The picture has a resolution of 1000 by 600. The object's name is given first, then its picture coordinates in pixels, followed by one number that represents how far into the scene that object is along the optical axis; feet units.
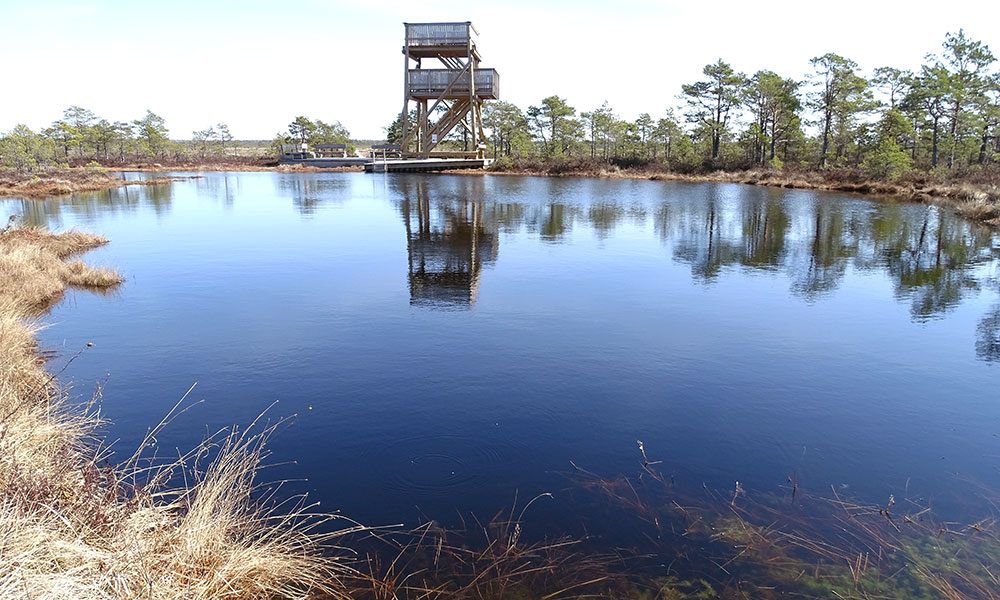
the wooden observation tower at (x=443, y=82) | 135.33
